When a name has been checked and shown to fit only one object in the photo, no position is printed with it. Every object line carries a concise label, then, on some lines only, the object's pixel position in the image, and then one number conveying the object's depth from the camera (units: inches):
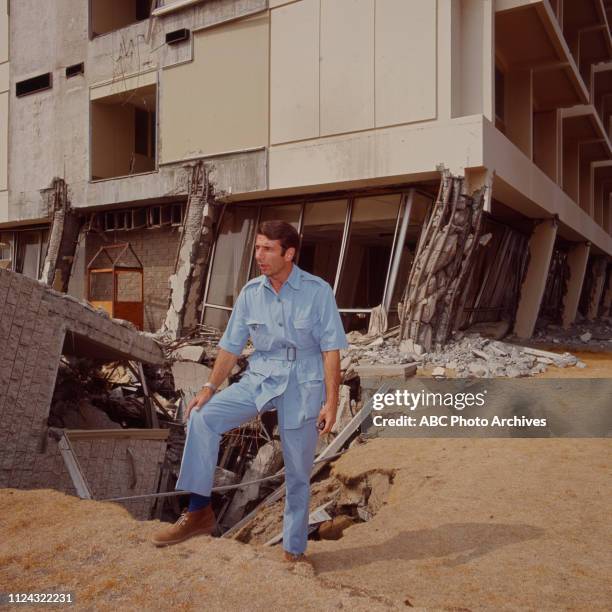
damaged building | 309.4
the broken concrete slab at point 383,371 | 374.6
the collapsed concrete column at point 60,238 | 644.1
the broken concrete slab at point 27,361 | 238.5
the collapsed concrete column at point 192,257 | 553.9
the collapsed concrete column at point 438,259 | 447.8
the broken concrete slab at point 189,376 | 430.0
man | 145.4
